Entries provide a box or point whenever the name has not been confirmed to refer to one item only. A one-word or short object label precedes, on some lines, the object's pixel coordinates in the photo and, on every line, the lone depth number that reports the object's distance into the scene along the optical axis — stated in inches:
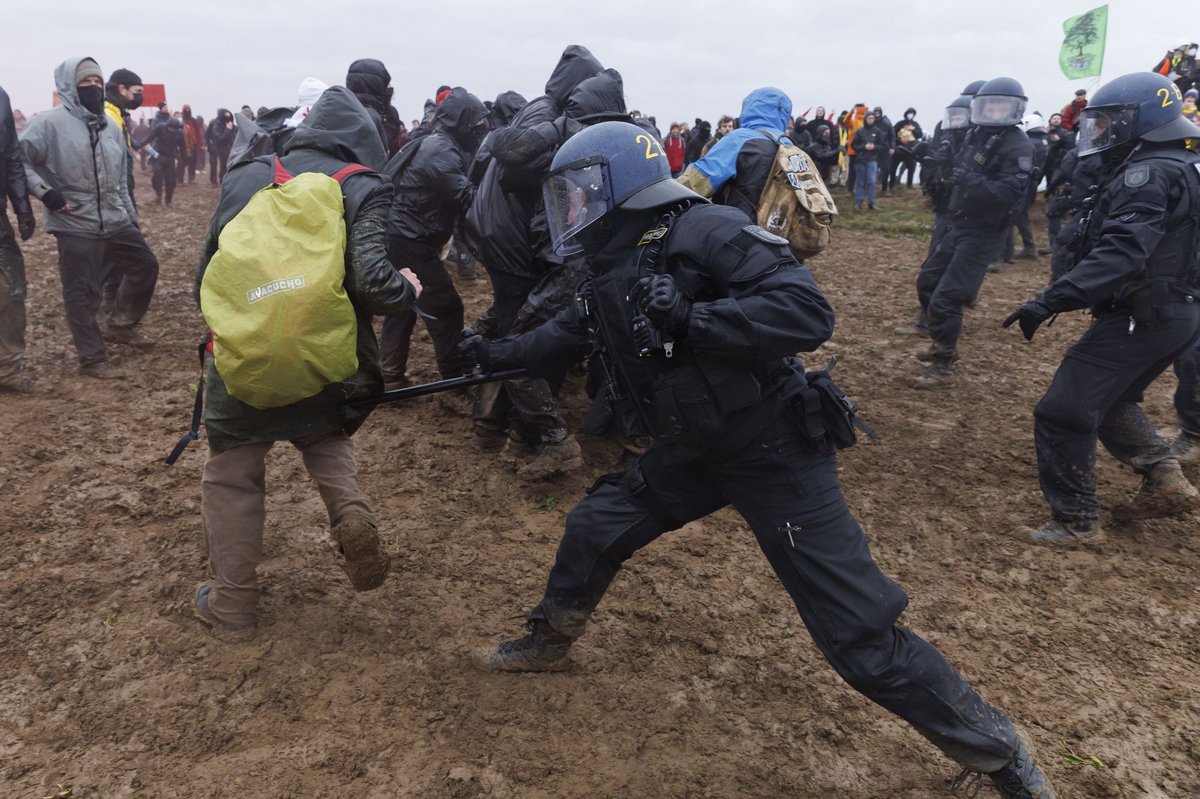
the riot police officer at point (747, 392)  96.5
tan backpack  185.3
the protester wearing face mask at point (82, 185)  244.5
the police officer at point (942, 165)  315.9
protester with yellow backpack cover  114.8
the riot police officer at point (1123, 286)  159.6
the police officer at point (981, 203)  266.2
